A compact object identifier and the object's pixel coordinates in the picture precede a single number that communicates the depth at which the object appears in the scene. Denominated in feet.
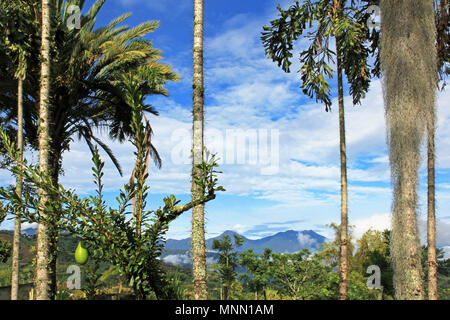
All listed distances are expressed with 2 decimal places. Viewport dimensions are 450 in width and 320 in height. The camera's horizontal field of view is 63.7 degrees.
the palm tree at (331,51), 32.89
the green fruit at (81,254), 9.40
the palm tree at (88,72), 37.24
